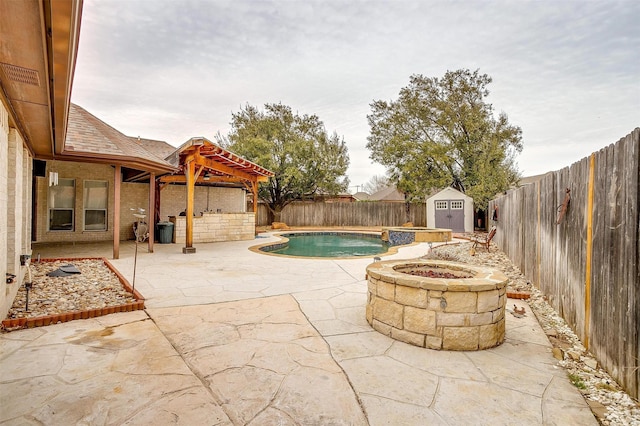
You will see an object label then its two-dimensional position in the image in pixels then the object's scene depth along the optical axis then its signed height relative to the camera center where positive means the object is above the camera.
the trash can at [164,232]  10.20 -0.70
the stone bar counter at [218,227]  10.37 -0.55
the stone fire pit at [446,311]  2.64 -0.86
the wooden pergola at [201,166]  8.18 +1.52
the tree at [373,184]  53.09 +5.48
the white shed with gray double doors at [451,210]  15.56 +0.24
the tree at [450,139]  16.97 +4.50
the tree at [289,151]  17.86 +3.73
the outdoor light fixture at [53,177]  6.58 +0.72
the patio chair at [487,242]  8.26 -0.76
